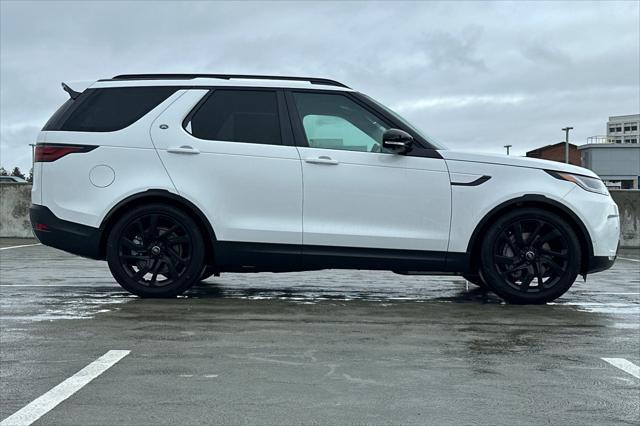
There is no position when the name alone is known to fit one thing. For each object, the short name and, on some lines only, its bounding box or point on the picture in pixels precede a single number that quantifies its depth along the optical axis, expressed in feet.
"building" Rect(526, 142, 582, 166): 318.92
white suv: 22.50
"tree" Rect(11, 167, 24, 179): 389.97
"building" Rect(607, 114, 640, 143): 496.47
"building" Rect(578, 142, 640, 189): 228.02
